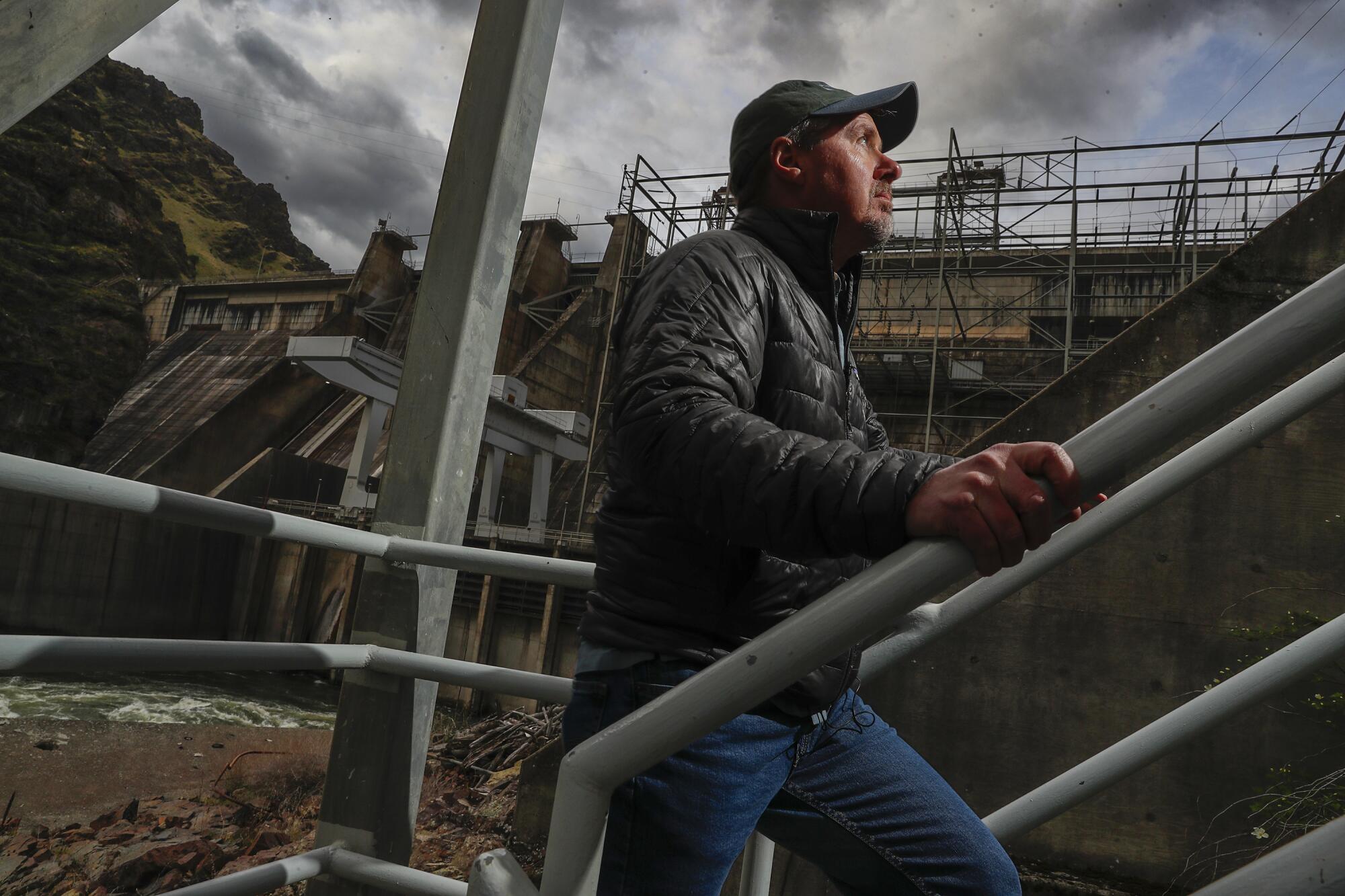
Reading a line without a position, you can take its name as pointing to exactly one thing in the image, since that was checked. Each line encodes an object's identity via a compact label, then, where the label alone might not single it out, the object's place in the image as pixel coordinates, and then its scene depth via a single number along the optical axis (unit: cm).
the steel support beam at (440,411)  132
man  61
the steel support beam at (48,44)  81
